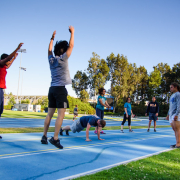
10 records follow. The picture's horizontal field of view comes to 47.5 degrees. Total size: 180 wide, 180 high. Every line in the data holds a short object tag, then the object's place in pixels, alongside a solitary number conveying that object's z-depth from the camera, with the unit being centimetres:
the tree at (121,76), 4975
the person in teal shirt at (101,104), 844
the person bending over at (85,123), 625
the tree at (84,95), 5084
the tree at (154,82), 5028
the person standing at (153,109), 1191
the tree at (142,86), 5461
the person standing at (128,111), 1072
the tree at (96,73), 4972
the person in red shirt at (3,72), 468
